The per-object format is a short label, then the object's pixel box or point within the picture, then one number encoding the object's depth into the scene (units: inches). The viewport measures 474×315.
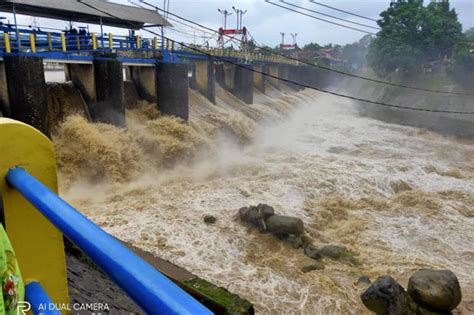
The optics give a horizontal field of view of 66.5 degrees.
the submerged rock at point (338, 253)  304.0
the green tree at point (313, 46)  3501.5
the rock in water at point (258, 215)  351.5
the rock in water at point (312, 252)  307.1
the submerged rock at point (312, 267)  287.7
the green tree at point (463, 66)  1100.5
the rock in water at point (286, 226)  333.7
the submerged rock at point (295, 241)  324.2
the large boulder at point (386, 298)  227.3
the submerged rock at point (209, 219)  362.9
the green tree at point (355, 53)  3112.7
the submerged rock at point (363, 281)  269.1
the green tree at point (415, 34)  1280.8
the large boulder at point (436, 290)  233.0
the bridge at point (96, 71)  394.9
